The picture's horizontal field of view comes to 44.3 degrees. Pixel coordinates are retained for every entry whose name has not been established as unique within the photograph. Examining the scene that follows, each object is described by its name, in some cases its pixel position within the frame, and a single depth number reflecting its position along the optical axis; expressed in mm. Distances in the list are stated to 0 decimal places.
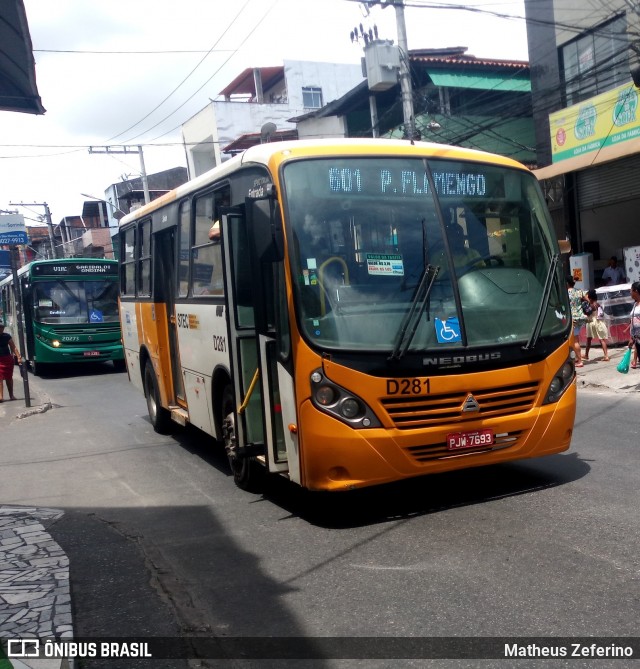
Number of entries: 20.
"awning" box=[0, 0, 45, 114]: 6043
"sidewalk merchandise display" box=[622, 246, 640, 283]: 15970
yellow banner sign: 16250
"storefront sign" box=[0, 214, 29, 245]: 14180
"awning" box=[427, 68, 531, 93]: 24250
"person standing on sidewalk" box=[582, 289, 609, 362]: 14026
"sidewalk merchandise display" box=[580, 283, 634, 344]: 14773
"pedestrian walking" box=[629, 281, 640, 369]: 11117
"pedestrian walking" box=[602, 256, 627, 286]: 17344
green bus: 20234
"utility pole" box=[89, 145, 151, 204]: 37188
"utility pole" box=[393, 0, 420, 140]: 16484
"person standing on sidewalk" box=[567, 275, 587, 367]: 13431
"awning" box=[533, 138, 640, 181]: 15938
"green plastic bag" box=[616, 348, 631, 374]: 11320
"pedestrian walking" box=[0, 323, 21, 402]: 15812
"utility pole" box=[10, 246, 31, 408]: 14016
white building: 40500
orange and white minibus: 5492
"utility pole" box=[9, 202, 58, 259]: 47281
